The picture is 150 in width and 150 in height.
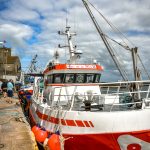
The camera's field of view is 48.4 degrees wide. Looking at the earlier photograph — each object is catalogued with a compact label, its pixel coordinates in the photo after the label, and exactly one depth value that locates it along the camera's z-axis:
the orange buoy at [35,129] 5.99
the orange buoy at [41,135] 5.81
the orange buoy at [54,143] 5.11
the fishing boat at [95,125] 4.90
